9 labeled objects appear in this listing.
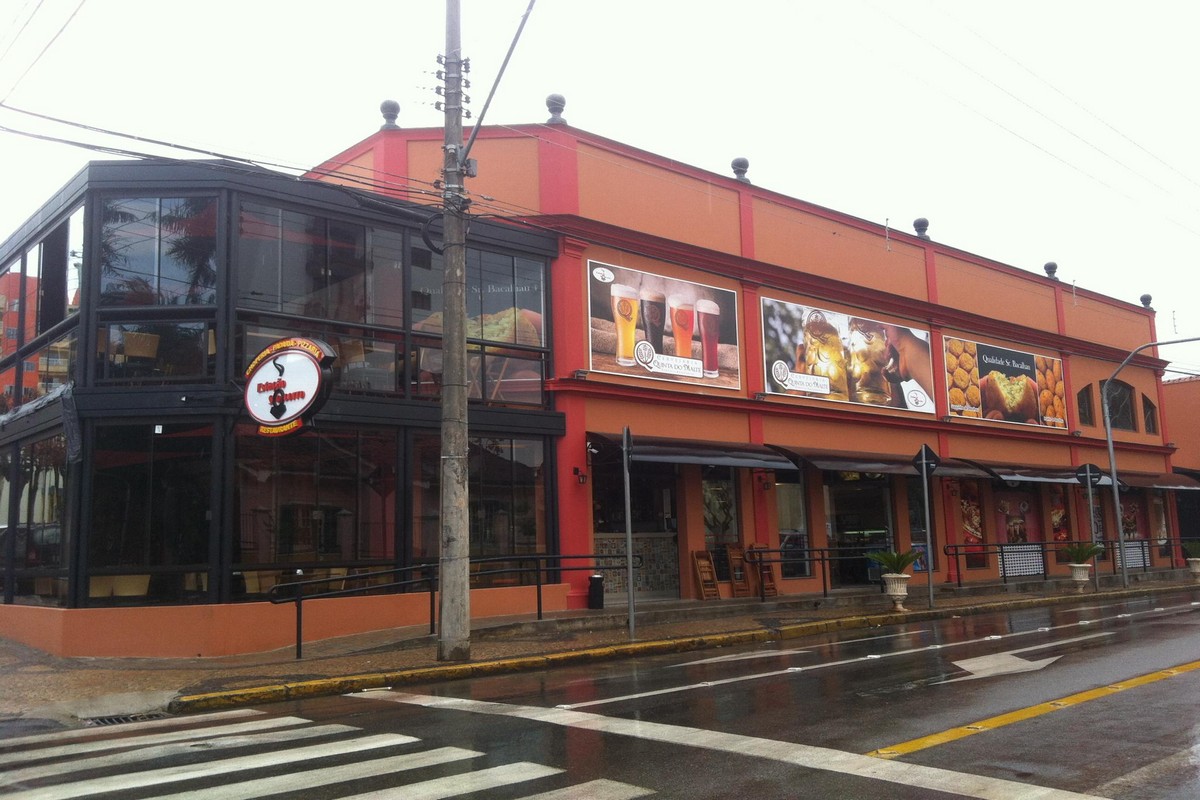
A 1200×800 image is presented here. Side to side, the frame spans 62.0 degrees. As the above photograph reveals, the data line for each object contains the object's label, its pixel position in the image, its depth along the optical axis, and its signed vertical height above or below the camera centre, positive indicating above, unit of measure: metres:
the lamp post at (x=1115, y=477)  25.52 +1.52
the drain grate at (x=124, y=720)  9.80 -1.53
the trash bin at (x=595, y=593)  17.94 -0.76
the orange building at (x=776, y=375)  19.38 +3.97
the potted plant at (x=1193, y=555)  29.14 -0.72
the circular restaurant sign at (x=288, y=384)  13.54 +2.40
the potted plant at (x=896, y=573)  19.75 -0.64
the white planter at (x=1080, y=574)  24.94 -0.96
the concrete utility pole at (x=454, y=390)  12.93 +2.17
